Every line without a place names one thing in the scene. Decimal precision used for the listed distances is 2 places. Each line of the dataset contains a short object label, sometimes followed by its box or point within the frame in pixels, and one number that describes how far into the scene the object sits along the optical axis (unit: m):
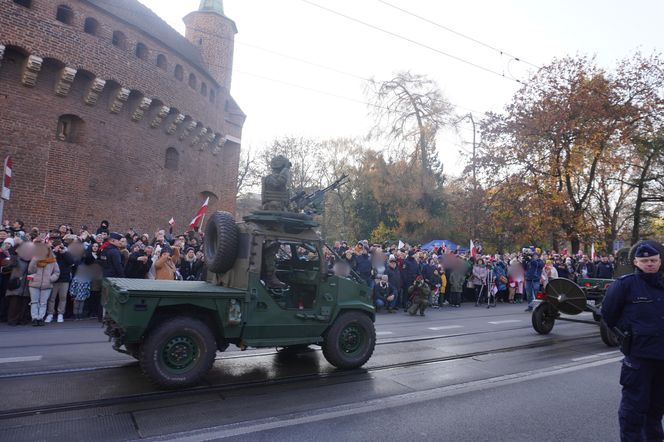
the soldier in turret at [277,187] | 7.04
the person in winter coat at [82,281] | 10.59
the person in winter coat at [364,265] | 14.33
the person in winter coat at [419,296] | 13.58
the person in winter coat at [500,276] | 17.97
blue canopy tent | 30.64
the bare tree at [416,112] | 33.09
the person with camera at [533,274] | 17.36
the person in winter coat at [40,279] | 9.67
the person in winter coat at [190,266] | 12.10
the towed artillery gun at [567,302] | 9.24
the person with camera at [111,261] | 10.62
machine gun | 7.41
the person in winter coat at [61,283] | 10.23
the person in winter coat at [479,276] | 17.41
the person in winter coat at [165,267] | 9.90
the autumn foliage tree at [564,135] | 24.89
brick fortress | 17.08
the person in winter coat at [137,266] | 11.11
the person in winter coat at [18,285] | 9.60
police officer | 3.66
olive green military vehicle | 5.33
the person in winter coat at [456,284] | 16.69
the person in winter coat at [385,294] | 14.21
